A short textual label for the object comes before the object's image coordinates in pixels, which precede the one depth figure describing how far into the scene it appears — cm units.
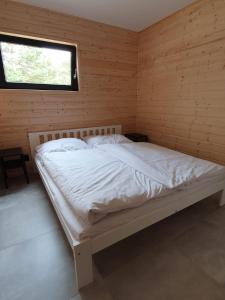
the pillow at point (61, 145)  251
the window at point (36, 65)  250
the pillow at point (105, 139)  290
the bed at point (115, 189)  117
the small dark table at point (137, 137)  347
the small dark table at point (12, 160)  242
